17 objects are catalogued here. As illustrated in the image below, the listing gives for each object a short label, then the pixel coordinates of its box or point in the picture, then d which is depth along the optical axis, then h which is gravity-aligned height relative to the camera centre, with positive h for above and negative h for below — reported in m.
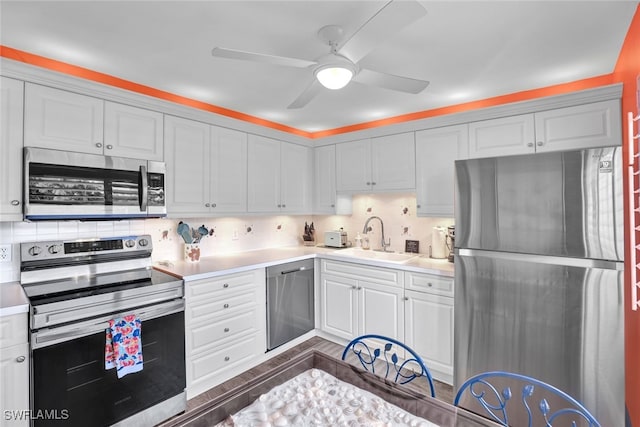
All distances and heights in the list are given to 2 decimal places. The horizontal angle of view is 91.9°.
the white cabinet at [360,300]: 2.80 -0.82
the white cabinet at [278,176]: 3.23 +0.46
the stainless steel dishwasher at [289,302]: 2.95 -0.85
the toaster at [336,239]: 3.75 -0.27
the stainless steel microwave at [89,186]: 1.90 +0.21
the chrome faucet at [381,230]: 3.54 -0.16
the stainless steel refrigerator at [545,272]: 1.72 -0.34
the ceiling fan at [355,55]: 1.25 +0.81
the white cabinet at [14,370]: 1.58 -0.80
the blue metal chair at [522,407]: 1.81 -1.19
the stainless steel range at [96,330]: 1.68 -0.68
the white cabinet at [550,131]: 2.12 +0.64
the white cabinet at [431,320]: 2.49 -0.87
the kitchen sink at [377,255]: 3.14 -0.41
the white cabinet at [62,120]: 1.91 +0.64
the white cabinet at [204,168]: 2.59 +0.44
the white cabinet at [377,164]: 3.06 +0.56
